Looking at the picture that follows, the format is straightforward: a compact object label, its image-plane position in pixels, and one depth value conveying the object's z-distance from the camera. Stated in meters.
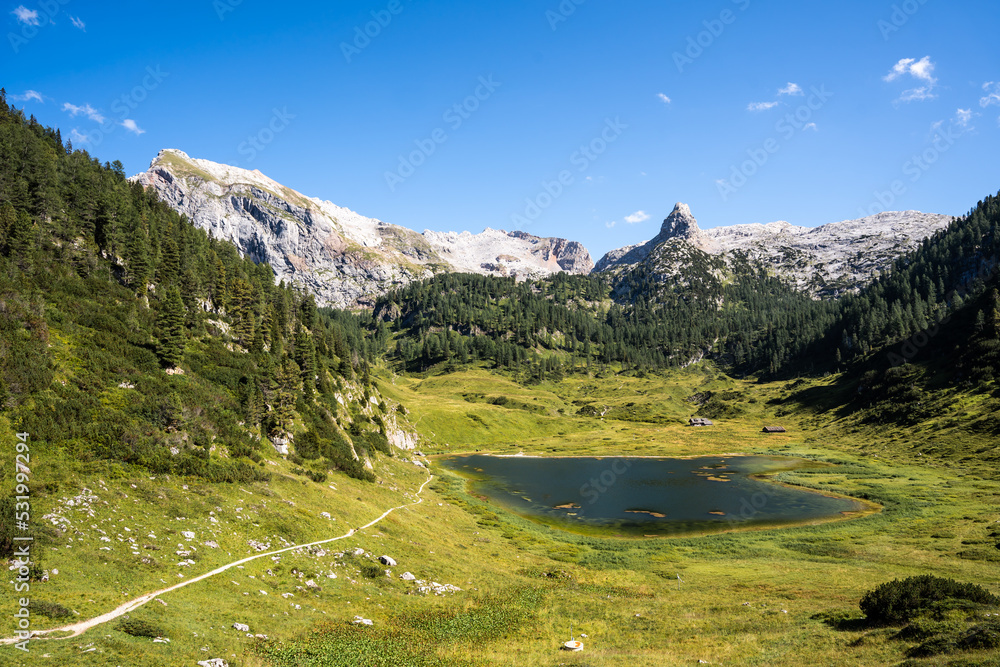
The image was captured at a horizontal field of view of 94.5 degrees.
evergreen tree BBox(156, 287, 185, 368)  58.08
